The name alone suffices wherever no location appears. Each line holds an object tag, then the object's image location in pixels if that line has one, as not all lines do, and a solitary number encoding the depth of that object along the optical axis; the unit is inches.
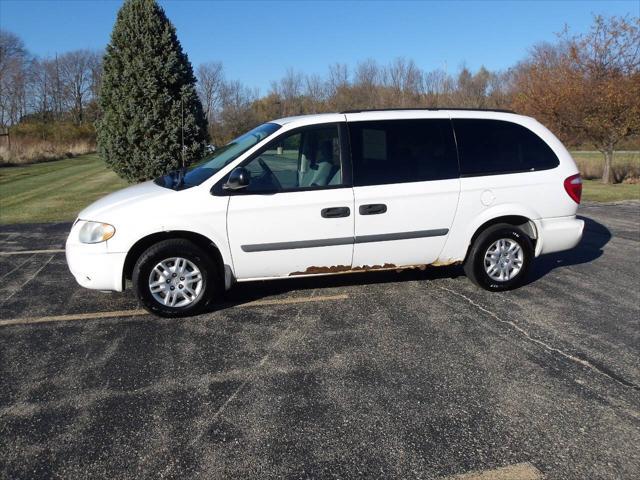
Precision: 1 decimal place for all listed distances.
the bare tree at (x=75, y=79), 2600.9
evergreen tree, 460.8
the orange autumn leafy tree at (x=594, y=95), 632.4
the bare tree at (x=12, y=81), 2146.9
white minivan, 187.3
